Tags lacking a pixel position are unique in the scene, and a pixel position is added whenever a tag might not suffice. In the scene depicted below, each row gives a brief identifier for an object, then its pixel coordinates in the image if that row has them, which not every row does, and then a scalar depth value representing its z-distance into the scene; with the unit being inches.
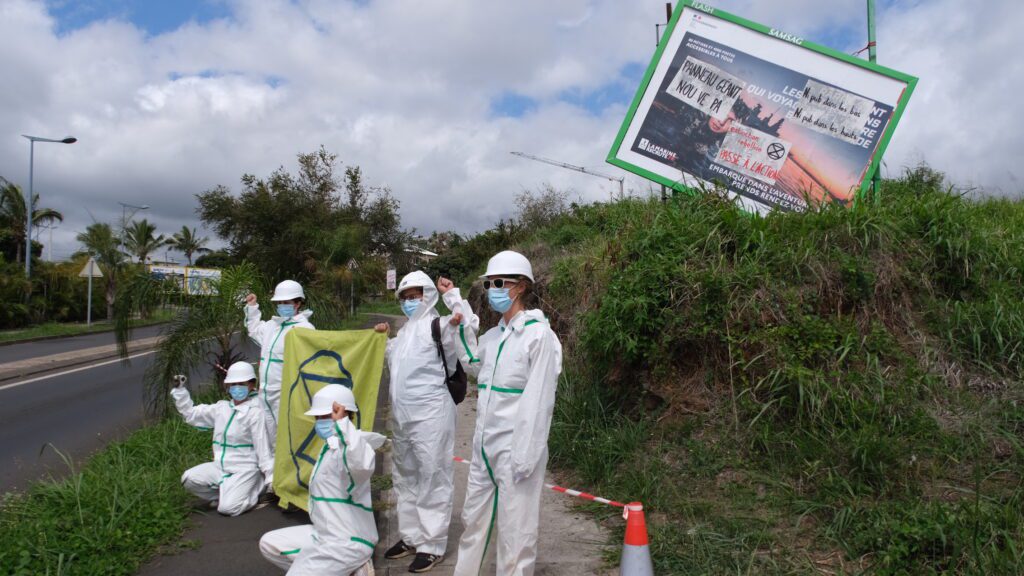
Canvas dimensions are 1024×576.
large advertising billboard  325.4
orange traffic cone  134.0
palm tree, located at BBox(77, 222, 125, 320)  1227.2
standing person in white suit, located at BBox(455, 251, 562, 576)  139.6
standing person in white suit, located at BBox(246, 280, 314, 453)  220.1
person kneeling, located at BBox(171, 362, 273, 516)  205.2
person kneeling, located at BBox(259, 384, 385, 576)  143.3
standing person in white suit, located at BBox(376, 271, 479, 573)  171.2
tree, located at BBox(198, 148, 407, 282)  749.9
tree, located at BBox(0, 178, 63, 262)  1407.5
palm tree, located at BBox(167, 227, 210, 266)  2800.2
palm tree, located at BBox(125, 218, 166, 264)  1779.0
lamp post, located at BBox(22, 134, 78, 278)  1051.3
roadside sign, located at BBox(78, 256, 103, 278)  923.4
